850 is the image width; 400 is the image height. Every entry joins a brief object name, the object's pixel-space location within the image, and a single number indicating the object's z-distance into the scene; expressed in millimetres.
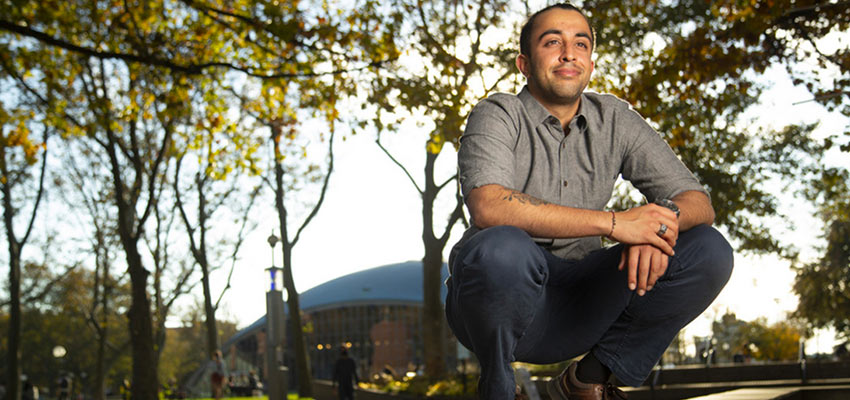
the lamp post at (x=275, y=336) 18922
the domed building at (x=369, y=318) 71000
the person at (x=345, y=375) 21531
